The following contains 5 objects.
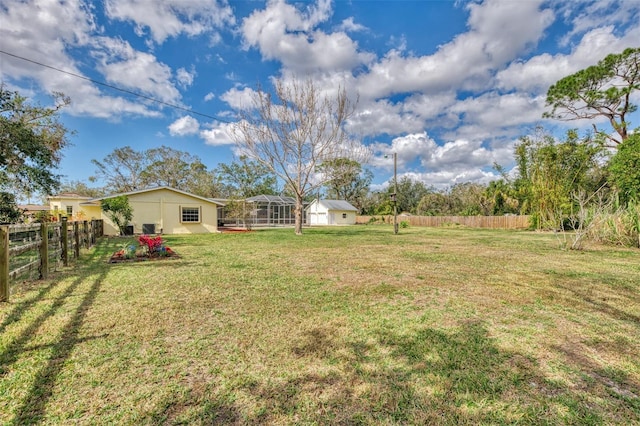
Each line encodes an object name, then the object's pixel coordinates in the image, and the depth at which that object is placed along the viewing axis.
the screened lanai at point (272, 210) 26.89
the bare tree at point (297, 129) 15.15
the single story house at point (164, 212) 15.49
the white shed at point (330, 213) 34.69
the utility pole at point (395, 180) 17.30
